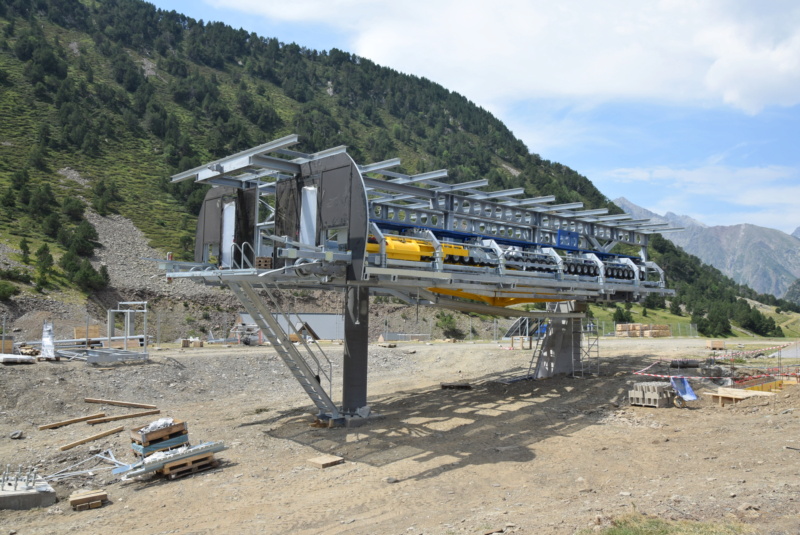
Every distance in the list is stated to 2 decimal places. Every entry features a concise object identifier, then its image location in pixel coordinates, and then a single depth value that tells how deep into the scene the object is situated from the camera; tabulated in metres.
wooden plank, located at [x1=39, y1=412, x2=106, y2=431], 18.30
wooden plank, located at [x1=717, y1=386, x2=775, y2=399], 18.28
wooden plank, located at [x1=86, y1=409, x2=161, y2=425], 18.81
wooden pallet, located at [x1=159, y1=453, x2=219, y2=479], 13.56
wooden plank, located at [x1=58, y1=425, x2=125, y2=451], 15.86
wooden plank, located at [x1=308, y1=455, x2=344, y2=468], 13.60
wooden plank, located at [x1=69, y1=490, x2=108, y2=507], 12.09
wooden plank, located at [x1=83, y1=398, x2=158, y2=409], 20.62
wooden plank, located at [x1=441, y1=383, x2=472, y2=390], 23.70
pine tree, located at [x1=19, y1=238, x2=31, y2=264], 44.44
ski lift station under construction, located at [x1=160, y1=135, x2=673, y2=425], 14.79
